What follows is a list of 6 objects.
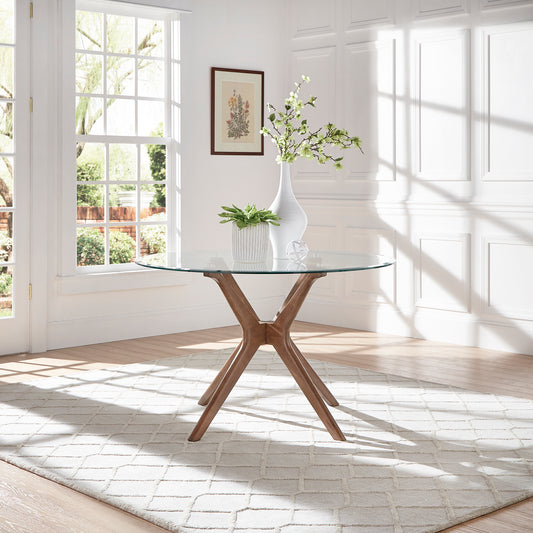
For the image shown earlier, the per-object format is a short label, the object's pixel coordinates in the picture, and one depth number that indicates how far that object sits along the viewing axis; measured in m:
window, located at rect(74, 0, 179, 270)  5.98
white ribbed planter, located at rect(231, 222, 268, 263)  3.93
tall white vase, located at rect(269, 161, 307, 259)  4.22
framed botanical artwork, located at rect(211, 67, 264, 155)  6.68
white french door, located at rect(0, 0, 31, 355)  5.52
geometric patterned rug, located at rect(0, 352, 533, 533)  2.87
